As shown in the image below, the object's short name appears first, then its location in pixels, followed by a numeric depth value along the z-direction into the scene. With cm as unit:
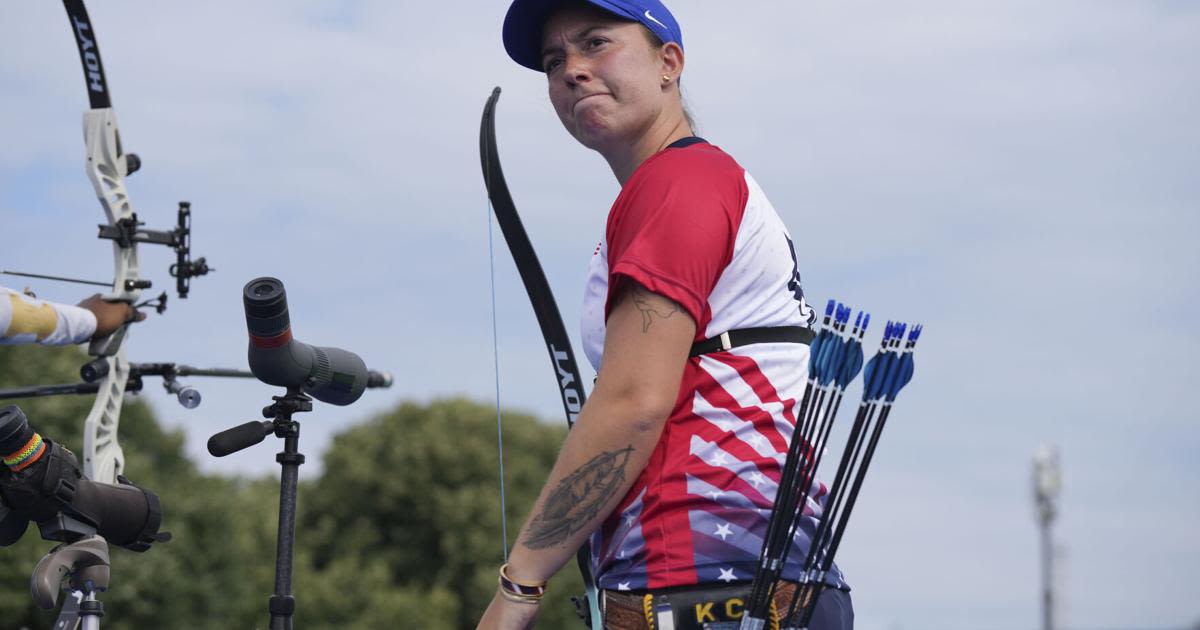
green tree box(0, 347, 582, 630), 3937
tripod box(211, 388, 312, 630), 732
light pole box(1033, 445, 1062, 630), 4866
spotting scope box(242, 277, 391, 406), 731
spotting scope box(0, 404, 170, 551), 742
